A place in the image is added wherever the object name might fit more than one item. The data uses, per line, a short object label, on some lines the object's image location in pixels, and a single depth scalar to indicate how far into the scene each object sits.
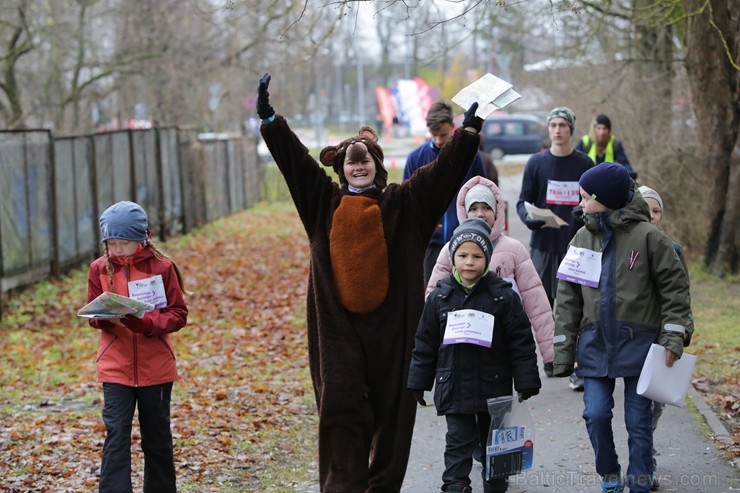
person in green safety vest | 20.67
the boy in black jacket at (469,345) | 10.80
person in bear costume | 10.70
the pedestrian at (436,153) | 15.92
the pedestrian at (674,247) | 11.08
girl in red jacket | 11.38
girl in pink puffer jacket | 11.90
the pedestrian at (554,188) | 17.42
